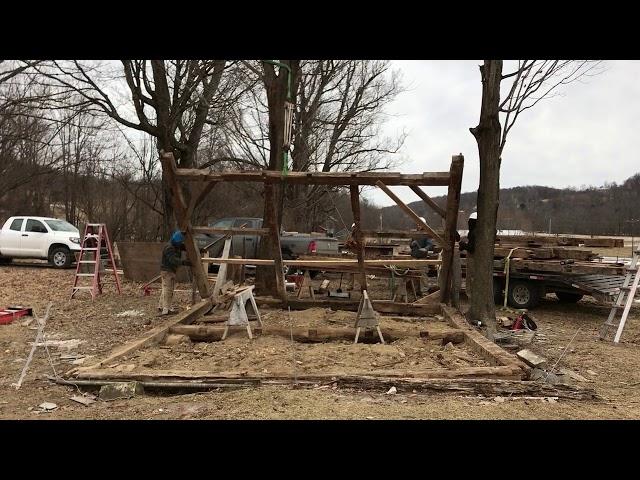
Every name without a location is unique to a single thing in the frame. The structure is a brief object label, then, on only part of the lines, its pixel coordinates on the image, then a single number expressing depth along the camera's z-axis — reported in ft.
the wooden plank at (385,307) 30.86
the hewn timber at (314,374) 17.15
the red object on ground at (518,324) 29.68
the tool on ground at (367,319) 23.57
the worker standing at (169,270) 32.32
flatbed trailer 34.47
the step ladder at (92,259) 39.84
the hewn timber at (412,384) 16.66
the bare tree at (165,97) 49.55
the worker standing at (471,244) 29.81
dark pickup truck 52.42
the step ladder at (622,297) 27.71
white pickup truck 61.67
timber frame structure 25.21
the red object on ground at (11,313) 30.17
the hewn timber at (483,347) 18.56
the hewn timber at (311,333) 24.38
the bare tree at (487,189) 28.35
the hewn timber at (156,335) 19.04
